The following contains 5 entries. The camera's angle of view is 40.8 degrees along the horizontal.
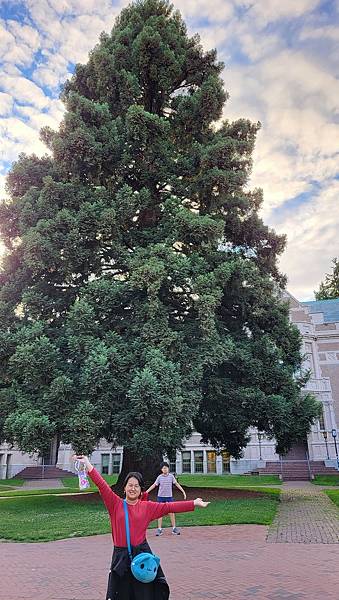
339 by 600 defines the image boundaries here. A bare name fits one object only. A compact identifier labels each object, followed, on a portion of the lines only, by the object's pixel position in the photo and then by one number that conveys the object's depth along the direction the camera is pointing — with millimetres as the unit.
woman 3441
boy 10406
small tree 51300
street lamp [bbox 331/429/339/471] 29906
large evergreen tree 14078
